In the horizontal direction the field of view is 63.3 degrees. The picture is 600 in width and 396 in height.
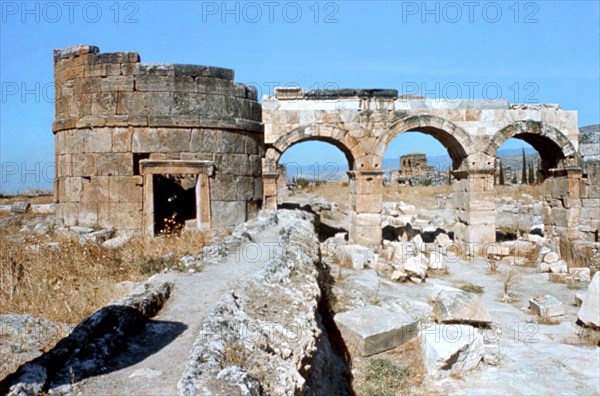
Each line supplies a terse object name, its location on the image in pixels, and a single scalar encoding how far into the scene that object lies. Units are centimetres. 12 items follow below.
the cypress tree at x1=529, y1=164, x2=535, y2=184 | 3068
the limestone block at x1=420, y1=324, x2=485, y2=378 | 520
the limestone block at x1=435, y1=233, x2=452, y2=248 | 1362
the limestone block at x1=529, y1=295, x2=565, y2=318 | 732
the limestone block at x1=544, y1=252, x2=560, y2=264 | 1095
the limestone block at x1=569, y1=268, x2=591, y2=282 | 994
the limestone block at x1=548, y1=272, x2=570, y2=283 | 986
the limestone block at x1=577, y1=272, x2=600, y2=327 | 672
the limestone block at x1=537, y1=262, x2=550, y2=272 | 1074
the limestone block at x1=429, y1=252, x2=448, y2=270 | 1070
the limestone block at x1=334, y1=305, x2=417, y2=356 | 563
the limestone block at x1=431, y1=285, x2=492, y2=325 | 648
